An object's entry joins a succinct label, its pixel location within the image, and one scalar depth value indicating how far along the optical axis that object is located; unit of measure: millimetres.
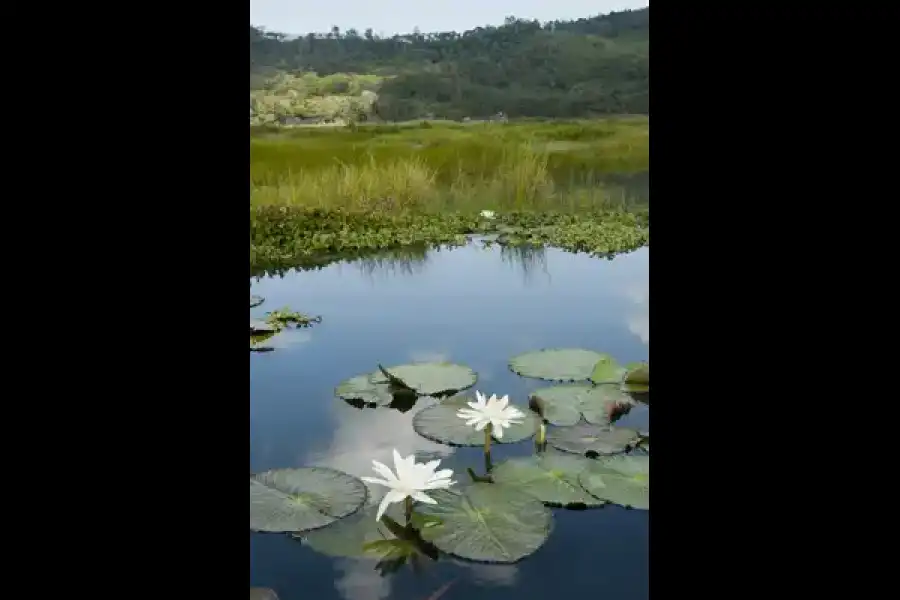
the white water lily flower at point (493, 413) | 1674
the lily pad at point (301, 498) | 1379
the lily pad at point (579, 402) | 1871
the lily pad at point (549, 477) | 1475
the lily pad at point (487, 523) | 1286
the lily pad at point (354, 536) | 1304
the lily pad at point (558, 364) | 2152
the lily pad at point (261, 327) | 2502
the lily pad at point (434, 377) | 2029
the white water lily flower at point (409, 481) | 1338
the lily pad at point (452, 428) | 1744
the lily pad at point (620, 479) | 1454
